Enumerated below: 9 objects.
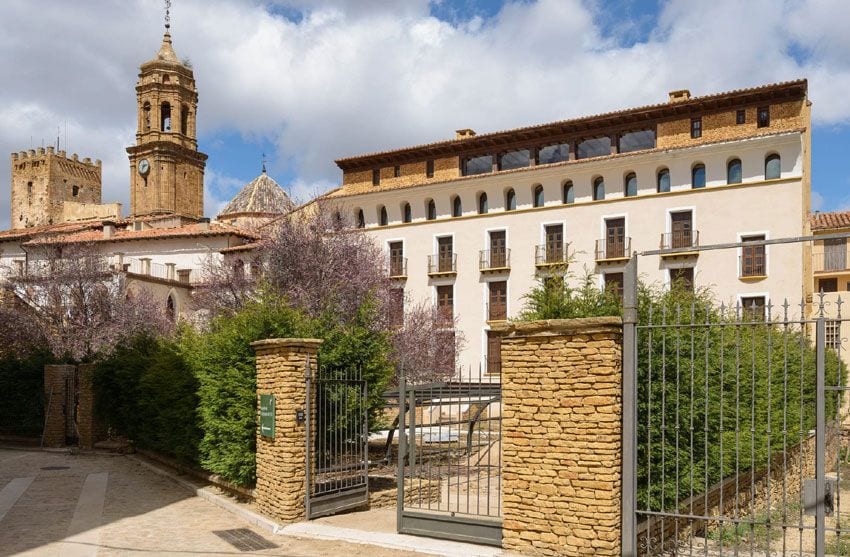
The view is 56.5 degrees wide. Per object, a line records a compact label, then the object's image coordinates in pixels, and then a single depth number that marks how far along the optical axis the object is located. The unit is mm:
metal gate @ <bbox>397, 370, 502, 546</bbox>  9367
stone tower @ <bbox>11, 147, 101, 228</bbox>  92062
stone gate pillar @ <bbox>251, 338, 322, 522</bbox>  11203
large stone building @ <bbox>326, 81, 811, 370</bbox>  35188
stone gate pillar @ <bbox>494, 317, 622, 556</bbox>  8000
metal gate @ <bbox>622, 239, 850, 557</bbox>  7180
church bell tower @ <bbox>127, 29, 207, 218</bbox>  75688
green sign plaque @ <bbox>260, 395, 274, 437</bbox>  11414
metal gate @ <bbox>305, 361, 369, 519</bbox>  11586
